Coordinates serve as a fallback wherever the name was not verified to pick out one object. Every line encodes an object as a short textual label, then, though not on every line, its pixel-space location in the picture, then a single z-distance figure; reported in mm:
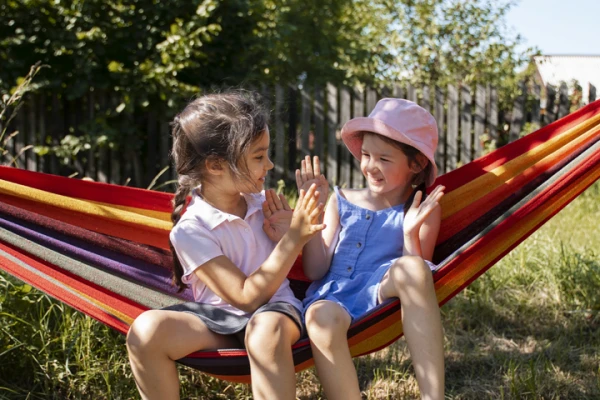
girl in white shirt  1812
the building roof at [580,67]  20322
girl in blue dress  2105
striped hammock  2121
